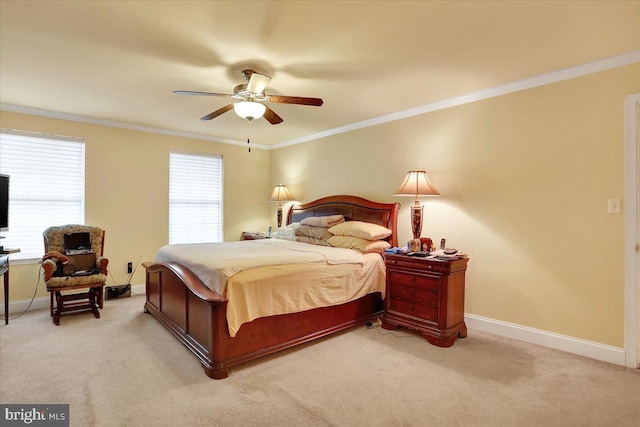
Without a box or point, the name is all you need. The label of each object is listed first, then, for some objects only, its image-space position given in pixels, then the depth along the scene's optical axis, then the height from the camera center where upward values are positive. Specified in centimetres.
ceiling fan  290 +95
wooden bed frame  252 -101
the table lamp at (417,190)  357 +21
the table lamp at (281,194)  568 +21
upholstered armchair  372 -83
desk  342 -70
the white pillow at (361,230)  386 -25
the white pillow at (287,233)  472 -36
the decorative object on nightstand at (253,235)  561 -48
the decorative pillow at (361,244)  385 -40
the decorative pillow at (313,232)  433 -32
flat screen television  360 +0
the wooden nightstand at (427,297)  311 -84
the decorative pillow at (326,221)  441 -17
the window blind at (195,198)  547 +12
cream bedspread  263 -59
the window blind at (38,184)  419 +23
